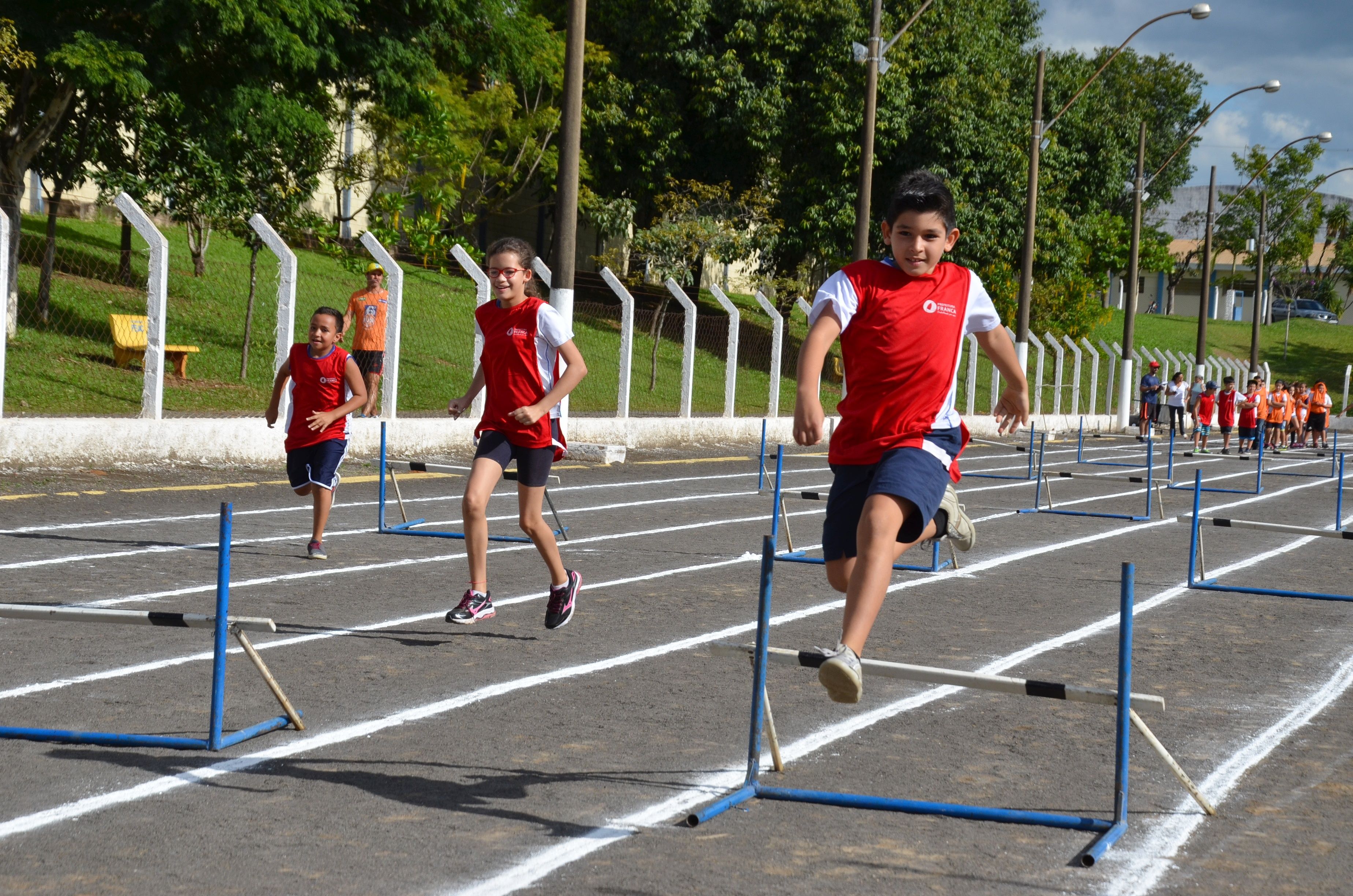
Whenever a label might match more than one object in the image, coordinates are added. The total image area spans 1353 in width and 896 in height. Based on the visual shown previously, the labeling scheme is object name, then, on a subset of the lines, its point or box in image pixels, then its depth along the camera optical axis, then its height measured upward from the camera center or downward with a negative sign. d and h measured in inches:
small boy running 392.5 -3.5
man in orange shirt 753.6 +31.4
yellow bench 774.5 +19.5
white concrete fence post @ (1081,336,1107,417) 1669.5 +76.4
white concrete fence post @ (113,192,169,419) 600.7 +29.1
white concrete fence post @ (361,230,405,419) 733.3 +30.0
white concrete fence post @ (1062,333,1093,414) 1593.3 +59.8
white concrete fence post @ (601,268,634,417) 887.7 +34.9
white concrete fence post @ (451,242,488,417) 741.3 +61.9
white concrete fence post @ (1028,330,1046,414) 1491.1 +49.8
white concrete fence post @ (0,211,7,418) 546.3 +43.2
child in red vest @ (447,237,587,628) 293.3 +1.1
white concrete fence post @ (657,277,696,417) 967.0 +29.1
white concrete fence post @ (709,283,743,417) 1007.0 +31.2
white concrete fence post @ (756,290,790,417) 1055.0 +48.2
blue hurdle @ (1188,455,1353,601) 394.0 -26.0
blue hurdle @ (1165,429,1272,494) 809.2 -22.6
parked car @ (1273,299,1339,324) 3900.1 +352.0
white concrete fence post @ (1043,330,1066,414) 1579.7 +59.8
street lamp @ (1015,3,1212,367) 1393.9 +187.3
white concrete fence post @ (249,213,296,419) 659.4 +40.8
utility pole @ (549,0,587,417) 735.1 +116.4
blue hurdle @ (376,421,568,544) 445.4 -40.0
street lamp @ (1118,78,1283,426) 1648.6 +148.7
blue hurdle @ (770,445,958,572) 415.8 -37.8
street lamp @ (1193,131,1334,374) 1935.3 +197.2
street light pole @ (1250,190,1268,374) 2188.7 +204.6
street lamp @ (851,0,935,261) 1000.9 +202.6
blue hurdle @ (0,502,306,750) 195.6 -38.3
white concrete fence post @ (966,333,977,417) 1365.7 +45.0
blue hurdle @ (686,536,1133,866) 171.3 -44.0
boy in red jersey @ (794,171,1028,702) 188.2 +6.1
